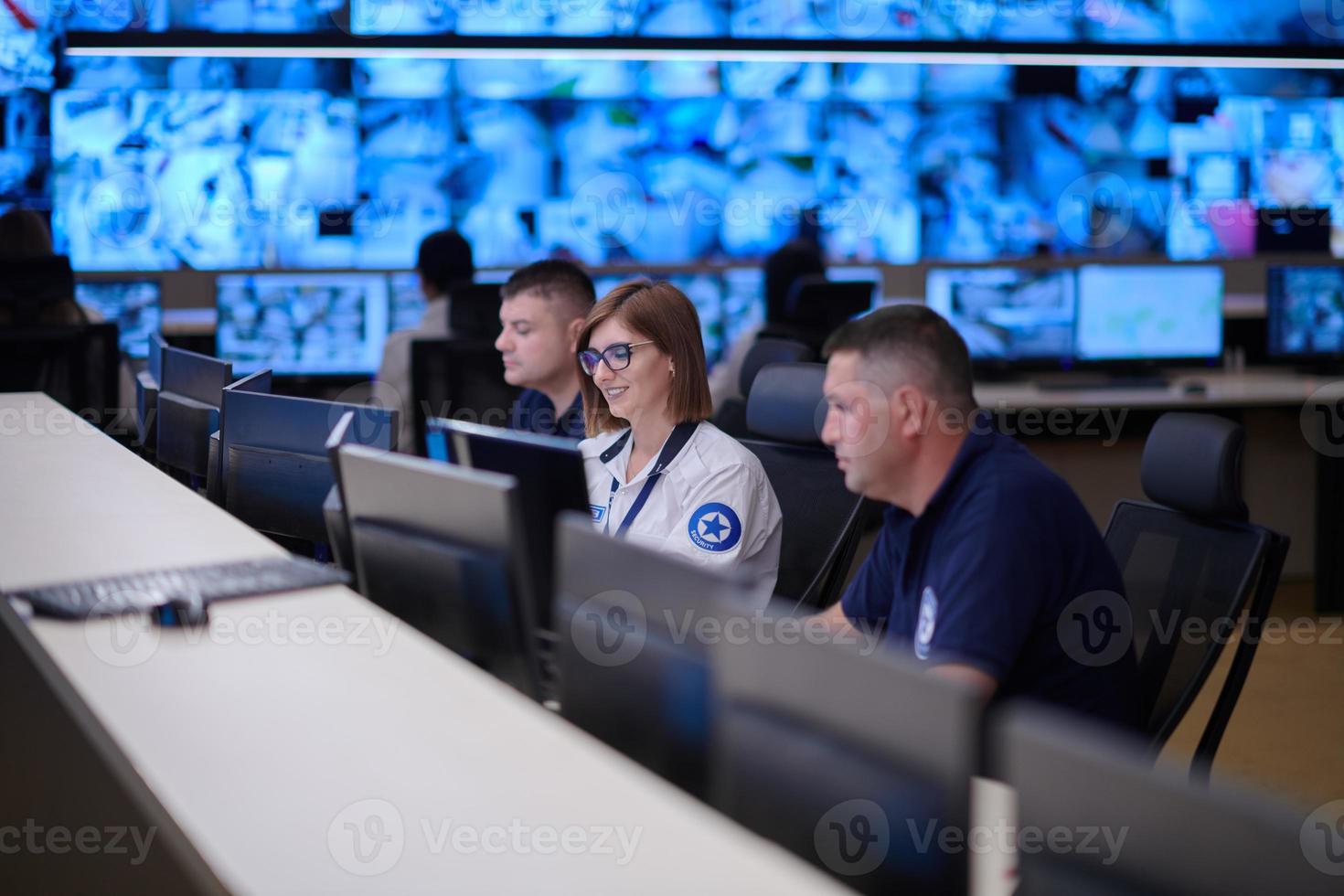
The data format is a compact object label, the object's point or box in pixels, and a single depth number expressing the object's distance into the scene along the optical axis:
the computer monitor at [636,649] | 1.15
